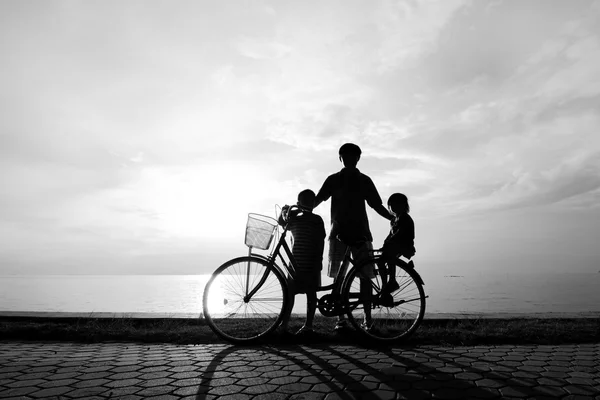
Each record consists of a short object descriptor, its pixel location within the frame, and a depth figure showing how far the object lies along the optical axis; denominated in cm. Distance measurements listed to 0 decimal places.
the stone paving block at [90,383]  288
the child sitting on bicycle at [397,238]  460
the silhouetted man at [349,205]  503
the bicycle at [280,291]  448
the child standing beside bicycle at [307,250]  476
